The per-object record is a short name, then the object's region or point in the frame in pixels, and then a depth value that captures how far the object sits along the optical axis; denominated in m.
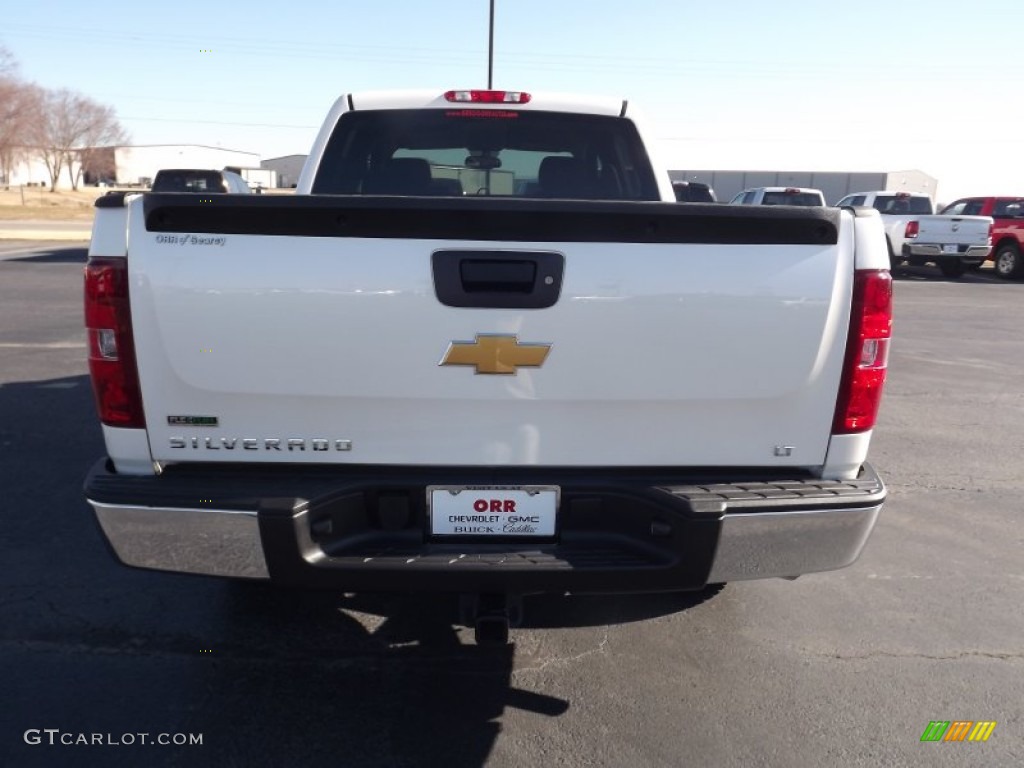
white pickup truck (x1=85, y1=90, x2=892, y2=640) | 2.35
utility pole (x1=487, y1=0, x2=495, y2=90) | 25.24
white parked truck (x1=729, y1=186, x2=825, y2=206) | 19.81
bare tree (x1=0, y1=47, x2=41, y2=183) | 56.38
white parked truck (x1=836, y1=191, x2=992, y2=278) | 19.08
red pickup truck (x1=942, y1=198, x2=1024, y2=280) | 19.94
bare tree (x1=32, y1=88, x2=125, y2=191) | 84.06
